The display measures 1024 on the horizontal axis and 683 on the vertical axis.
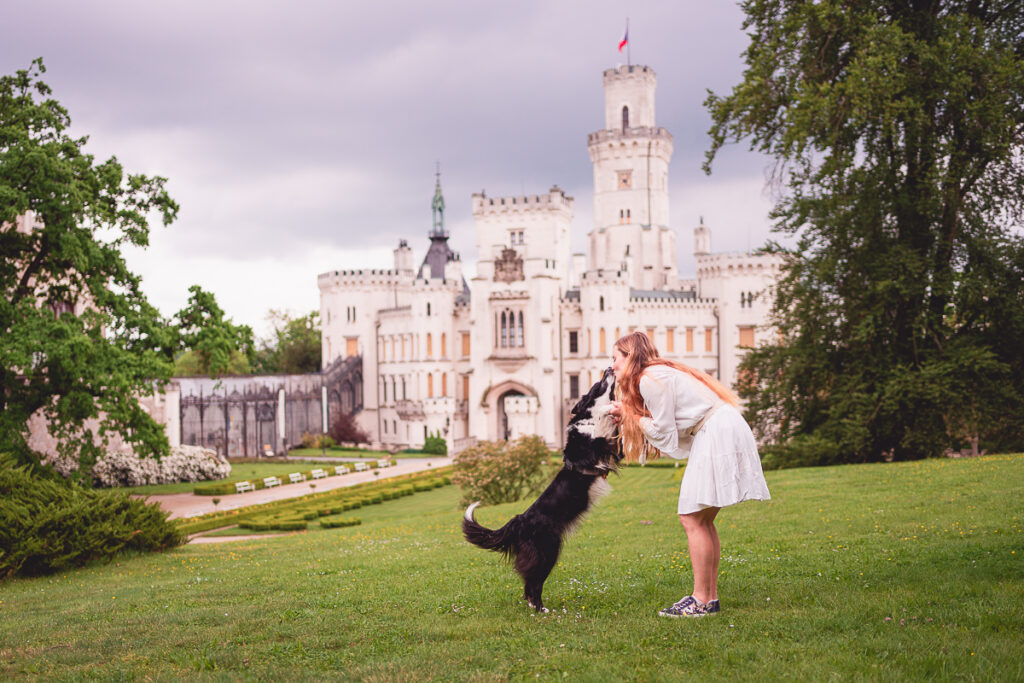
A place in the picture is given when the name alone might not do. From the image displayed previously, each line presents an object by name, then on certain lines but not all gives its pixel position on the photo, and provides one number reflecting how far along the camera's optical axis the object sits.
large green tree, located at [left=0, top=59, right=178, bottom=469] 19.44
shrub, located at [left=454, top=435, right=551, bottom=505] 21.50
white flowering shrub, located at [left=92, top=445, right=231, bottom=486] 33.44
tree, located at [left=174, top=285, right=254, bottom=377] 22.36
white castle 55.31
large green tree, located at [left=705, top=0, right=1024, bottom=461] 17.91
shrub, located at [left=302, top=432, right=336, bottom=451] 57.16
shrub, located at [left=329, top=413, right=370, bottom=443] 59.19
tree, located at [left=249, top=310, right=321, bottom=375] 74.88
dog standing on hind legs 6.54
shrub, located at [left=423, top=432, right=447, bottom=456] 54.16
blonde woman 5.94
